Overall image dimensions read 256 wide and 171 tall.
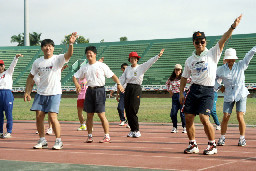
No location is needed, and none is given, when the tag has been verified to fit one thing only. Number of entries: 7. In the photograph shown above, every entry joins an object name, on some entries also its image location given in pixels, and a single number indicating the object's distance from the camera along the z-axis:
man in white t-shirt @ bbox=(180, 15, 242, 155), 7.50
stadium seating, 56.31
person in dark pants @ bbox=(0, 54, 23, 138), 11.20
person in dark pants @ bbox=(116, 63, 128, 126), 14.87
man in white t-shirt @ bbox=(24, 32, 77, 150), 8.50
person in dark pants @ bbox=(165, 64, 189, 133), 12.27
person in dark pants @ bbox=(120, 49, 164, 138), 11.09
